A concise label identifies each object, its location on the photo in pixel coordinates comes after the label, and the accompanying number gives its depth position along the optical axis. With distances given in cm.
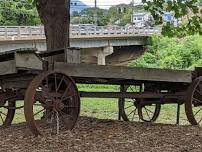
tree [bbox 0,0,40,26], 6904
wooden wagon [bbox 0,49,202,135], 724
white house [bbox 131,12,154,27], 9182
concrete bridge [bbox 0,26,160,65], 5244
